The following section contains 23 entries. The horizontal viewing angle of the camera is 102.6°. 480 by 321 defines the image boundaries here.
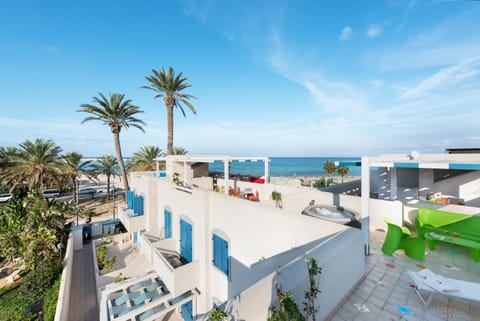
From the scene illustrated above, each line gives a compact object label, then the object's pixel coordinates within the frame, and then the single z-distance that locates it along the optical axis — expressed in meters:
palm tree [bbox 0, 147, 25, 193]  15.53
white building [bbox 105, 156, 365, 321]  3.03
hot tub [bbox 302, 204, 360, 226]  5.56
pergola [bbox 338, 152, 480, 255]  5.17
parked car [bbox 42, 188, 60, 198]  31.98
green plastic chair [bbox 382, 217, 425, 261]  4.98
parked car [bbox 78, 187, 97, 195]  32.43
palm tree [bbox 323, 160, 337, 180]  24.08
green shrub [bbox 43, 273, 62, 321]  8.07
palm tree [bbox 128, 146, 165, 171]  22.07
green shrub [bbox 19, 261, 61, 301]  9.73
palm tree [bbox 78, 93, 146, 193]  17.31
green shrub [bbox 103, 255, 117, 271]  10.50
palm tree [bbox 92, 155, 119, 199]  26.86
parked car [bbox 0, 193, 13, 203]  27.48
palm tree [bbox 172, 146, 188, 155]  21.81
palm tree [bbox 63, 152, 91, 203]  21.77
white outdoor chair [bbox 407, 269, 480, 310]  3.26
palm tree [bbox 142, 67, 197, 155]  17.58
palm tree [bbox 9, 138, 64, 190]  15.62
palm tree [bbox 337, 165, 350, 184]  23.36
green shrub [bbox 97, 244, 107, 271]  10.98
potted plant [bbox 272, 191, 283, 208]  8.00
